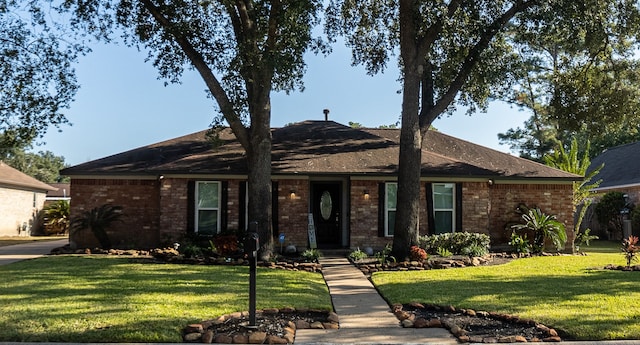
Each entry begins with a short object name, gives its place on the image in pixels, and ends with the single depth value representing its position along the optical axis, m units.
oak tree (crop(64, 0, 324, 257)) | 12.49
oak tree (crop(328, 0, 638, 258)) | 13.68
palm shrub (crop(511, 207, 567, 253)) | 15.75
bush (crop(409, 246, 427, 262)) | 13.04
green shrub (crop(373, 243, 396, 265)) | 13.16
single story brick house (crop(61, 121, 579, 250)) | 15.70
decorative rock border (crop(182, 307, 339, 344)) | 5.68
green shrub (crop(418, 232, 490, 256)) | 14.55
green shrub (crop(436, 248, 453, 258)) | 13.98
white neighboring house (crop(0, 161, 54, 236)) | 25.86
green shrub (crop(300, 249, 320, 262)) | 13.80
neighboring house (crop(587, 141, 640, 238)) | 25.11
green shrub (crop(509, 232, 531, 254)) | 15.40
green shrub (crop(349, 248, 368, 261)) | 13.85
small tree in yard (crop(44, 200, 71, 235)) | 27.03
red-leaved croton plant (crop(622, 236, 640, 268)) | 11.81
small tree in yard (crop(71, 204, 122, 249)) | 15.53
